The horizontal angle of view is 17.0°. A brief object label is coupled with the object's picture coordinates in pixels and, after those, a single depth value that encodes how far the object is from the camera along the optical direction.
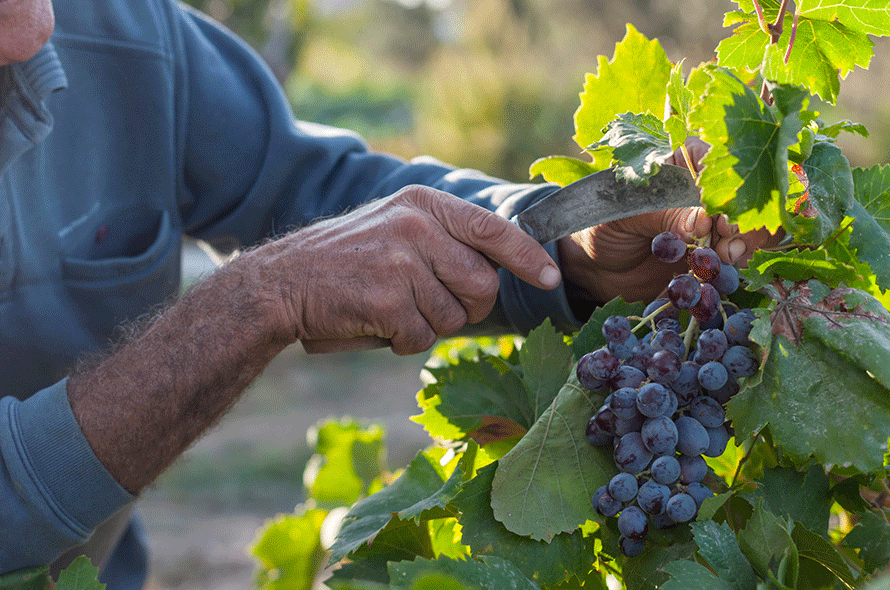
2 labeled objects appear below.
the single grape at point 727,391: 1.51
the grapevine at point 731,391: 1.47
